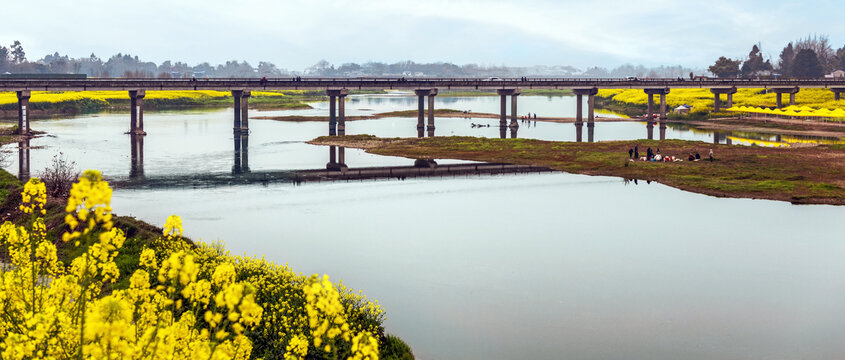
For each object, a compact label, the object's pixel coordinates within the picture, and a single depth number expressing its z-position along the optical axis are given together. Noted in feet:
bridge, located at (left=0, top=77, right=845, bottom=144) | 346.74
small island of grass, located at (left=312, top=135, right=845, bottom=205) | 203.21
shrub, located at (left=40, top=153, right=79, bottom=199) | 172.86
